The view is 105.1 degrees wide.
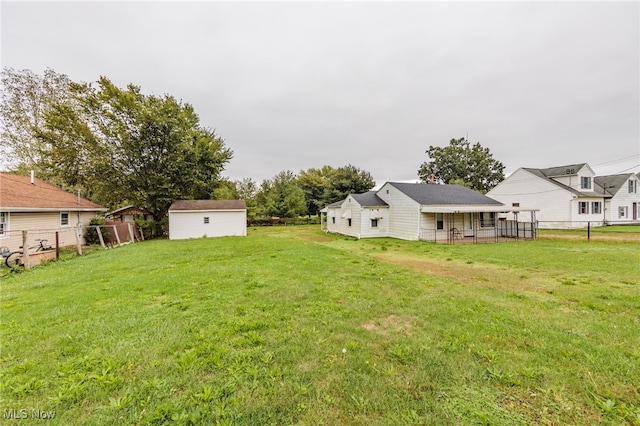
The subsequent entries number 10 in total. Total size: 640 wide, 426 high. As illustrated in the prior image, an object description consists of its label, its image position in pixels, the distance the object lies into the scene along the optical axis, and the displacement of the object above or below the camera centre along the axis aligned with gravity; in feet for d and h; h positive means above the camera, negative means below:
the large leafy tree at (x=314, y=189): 127.49 +14.08
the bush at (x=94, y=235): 54.29 -4.46
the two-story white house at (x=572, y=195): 73.31 +6.40
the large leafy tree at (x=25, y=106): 67.05 +30.87
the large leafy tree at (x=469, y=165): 134.41 +27.68
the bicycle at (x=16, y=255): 28.97 -5.26
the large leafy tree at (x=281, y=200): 111.96 +6.95
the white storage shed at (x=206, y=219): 65.26 -1.01
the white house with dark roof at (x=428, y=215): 55.16 -0.02
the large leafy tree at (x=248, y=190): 110.83 +12.91
